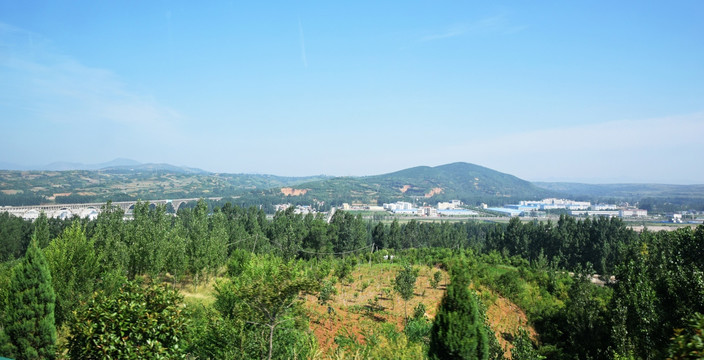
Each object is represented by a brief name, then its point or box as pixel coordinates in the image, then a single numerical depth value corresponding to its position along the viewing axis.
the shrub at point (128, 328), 6.05
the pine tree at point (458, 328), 11.22
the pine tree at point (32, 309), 12.01
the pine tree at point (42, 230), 35.97
